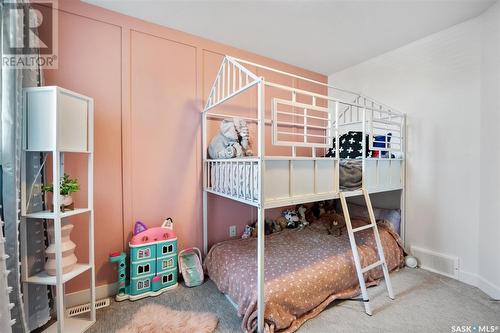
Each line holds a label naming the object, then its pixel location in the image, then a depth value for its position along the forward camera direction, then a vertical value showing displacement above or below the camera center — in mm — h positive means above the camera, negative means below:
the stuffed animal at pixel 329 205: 3295 -637
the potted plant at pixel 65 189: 1521 -174
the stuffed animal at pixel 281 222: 2930 -791
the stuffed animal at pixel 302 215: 3013 -739
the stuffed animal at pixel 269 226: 2868 -830
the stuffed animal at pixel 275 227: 2879 -842
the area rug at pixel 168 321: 1589 -1224
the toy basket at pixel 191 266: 2207 -1088
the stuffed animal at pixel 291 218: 2975 -749
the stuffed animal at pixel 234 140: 2006 +253
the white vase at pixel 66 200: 1545 -256
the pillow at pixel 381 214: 2695 -665
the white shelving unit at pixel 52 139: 1412 +184
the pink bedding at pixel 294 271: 1606 -943
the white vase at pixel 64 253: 1491 -629
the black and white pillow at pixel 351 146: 2582 +245
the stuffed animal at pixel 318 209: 3232 -676
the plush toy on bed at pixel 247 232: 2685 -855
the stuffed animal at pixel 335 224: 2662 -758
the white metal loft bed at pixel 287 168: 1538 -25
